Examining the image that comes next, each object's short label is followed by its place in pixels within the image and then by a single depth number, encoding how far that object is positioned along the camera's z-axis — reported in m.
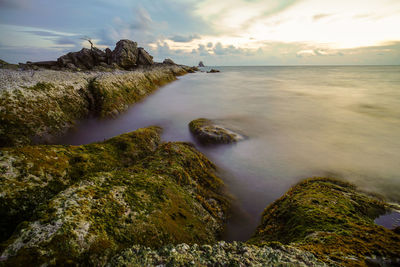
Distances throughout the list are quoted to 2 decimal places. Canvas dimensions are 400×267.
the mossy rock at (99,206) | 3.03
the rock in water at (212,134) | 13.80
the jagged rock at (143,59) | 53.91
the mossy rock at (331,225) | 3.82
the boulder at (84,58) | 49.97
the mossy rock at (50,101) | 10.09
